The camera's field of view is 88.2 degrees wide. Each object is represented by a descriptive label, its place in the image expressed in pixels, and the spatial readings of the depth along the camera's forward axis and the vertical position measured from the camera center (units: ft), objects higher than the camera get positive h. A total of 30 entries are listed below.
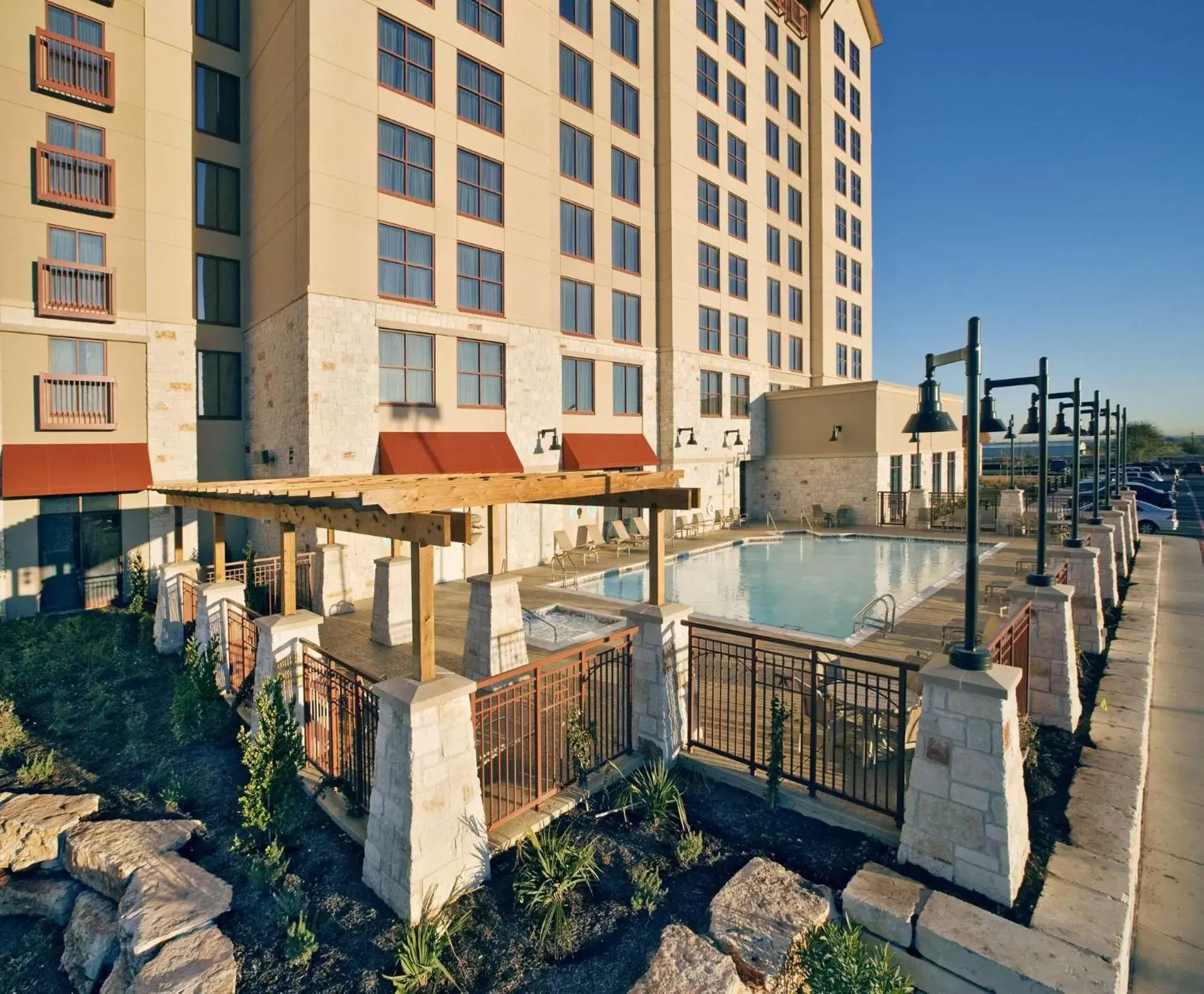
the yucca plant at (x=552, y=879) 16.08 -11.27
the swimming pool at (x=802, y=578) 51.65 -9.85
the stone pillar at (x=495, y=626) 32.78 -7.81
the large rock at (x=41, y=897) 21.06 -14.37
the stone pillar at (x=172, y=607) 39.93 -8.23
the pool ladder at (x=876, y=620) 38.78 -9.16
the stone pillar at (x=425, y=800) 16.57 -8.90
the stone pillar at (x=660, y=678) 23.85 -7.73
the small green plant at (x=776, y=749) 20.43 -8.94
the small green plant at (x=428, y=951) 14.52 -11.58
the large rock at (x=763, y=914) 14.49 -10.87
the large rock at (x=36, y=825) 22.21 -12.63
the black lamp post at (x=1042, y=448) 26.91 +1.56
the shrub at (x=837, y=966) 13.93 -11.25
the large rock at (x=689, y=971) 13.51 -10.98
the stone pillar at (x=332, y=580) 49.21 -8.05
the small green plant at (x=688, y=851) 18.43 -11.06
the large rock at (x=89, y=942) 18.06 -13.94
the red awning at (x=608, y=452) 71.77 +3.46
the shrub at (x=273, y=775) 21.09 -10.27
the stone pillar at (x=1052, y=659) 26.17 -7.64
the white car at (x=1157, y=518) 86.69 -5.06
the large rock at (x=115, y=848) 20.26 -12.49
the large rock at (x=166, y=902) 16.89 -12.28
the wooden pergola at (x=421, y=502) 17.51 -0.85
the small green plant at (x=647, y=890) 16.71 -11.24
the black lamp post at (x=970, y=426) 17.33 +1.70
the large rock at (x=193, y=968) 14.96 -12.22
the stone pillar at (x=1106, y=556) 45.21 -5.46
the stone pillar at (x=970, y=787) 16.07 -8.19
